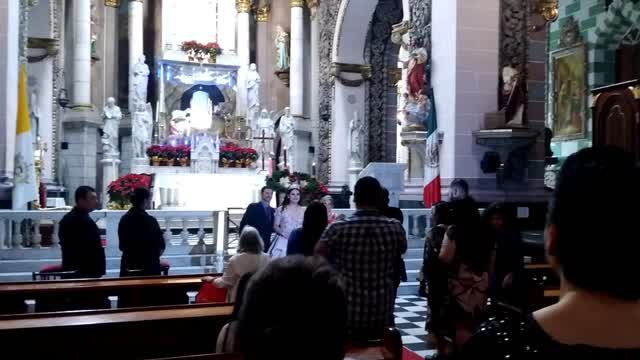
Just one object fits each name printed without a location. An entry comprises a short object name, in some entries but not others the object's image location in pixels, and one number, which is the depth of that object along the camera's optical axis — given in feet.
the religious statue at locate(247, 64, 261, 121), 70.49
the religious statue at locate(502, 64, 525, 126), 33.22
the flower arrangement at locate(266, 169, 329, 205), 40.37
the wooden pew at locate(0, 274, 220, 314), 17.35
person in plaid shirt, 12.84
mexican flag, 33.47
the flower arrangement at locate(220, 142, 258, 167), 63.93
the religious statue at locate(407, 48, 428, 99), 35.55
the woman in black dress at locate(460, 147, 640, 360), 4.19
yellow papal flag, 28.78
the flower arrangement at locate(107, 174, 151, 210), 38.24
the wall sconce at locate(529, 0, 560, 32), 35.63
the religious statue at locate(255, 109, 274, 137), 68.49
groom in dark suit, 28.37
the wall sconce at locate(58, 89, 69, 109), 60.18
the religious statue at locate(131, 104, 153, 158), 62.75
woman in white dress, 25.32
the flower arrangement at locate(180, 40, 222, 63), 71.15
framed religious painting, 48.39
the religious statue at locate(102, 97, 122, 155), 61.41
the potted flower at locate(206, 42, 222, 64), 71.72
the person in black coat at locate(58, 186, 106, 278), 19.85
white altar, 59.00
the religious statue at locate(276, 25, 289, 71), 75.00
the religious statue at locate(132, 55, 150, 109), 65.05
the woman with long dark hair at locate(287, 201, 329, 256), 14.71
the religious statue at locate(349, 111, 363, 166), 61.31
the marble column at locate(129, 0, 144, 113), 69.92
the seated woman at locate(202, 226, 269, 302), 15.20
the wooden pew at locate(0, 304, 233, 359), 12.45
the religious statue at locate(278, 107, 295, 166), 66.03
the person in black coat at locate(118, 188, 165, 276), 20.33
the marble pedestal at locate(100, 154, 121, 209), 61.52
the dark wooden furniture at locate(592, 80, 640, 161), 33.35
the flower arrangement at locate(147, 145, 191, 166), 62.49
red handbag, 16.43
